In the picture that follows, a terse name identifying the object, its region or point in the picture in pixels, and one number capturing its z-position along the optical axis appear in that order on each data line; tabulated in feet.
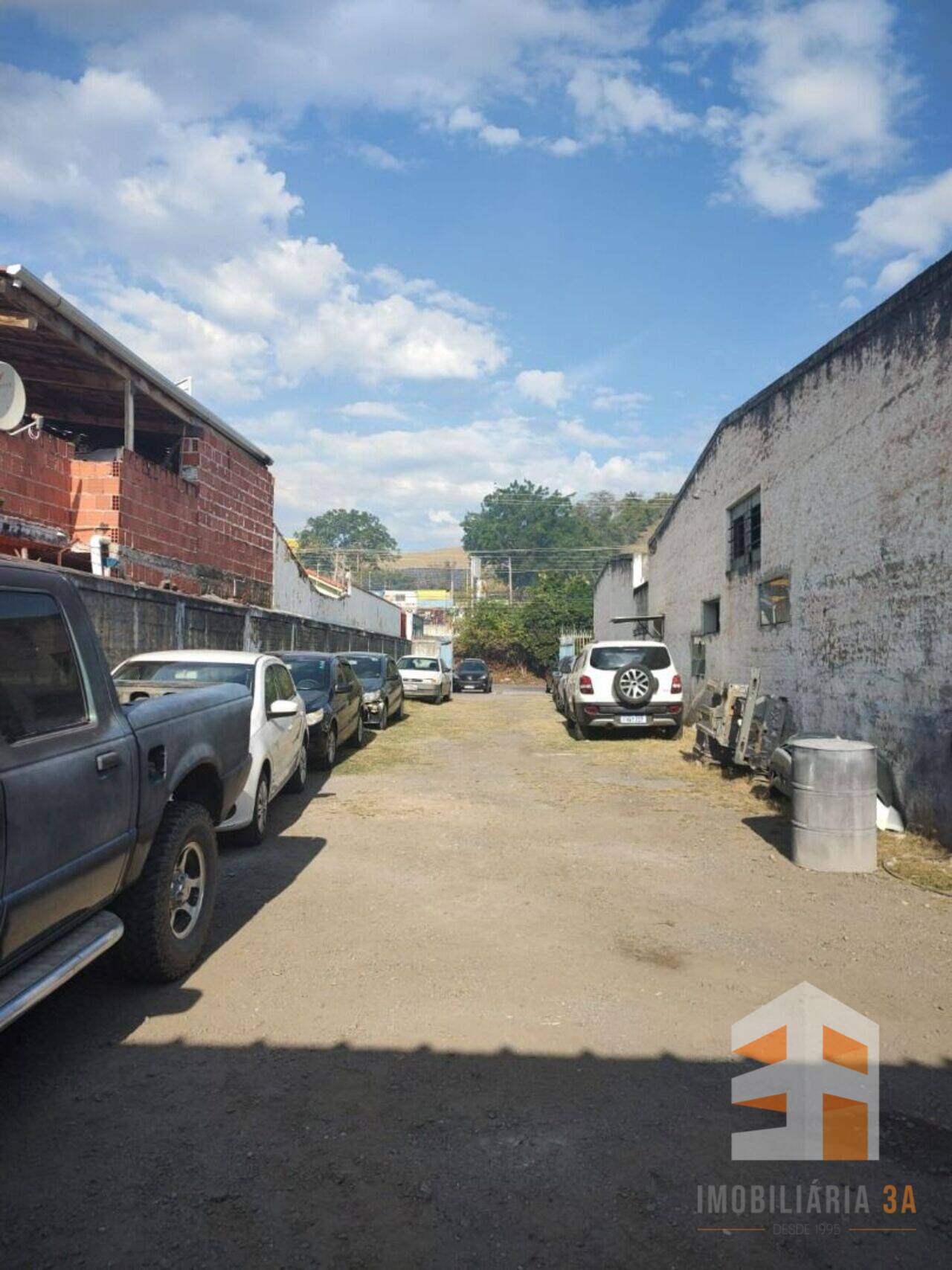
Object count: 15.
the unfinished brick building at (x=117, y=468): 37.68
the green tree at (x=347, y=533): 359.05
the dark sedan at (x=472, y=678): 111.55
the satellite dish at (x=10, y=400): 33.73
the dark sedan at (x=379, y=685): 53.21
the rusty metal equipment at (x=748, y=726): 33.12
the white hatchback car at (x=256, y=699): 22.58
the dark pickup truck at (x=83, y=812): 9.22
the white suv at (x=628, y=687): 46.75
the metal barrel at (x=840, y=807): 21.03
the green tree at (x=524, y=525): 299.79
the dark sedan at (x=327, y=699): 35.42
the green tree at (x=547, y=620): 154.61
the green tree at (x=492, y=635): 157.17
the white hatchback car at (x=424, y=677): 81.05
